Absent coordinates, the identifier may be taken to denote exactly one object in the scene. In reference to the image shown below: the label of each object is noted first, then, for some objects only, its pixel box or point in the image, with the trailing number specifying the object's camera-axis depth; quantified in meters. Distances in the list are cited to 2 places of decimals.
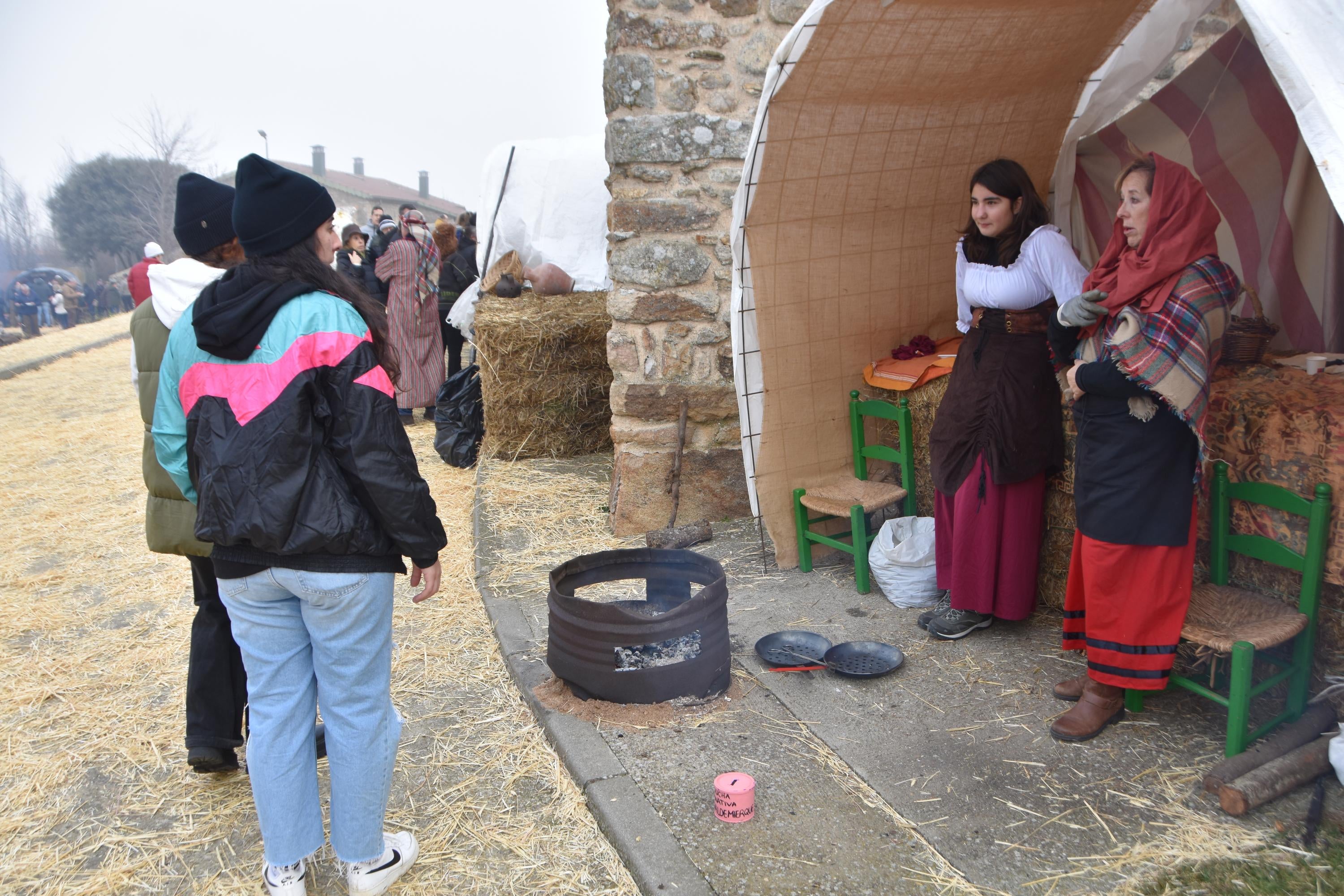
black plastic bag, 7.48
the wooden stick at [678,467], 5.16
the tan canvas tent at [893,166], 3.55
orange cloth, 4.29
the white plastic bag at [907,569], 4.07
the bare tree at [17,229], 39.44
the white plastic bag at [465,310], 8.20
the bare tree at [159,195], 40.00
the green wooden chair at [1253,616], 2.66
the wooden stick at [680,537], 4.95
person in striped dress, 8.25
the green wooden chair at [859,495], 4.27
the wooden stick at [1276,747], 2.57
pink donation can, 2.60
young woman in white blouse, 3.47
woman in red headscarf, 2.64
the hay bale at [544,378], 7.04
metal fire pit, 3.12
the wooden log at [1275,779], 2.47
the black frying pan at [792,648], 3.63
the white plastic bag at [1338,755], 2.47
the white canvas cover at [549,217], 8.16
